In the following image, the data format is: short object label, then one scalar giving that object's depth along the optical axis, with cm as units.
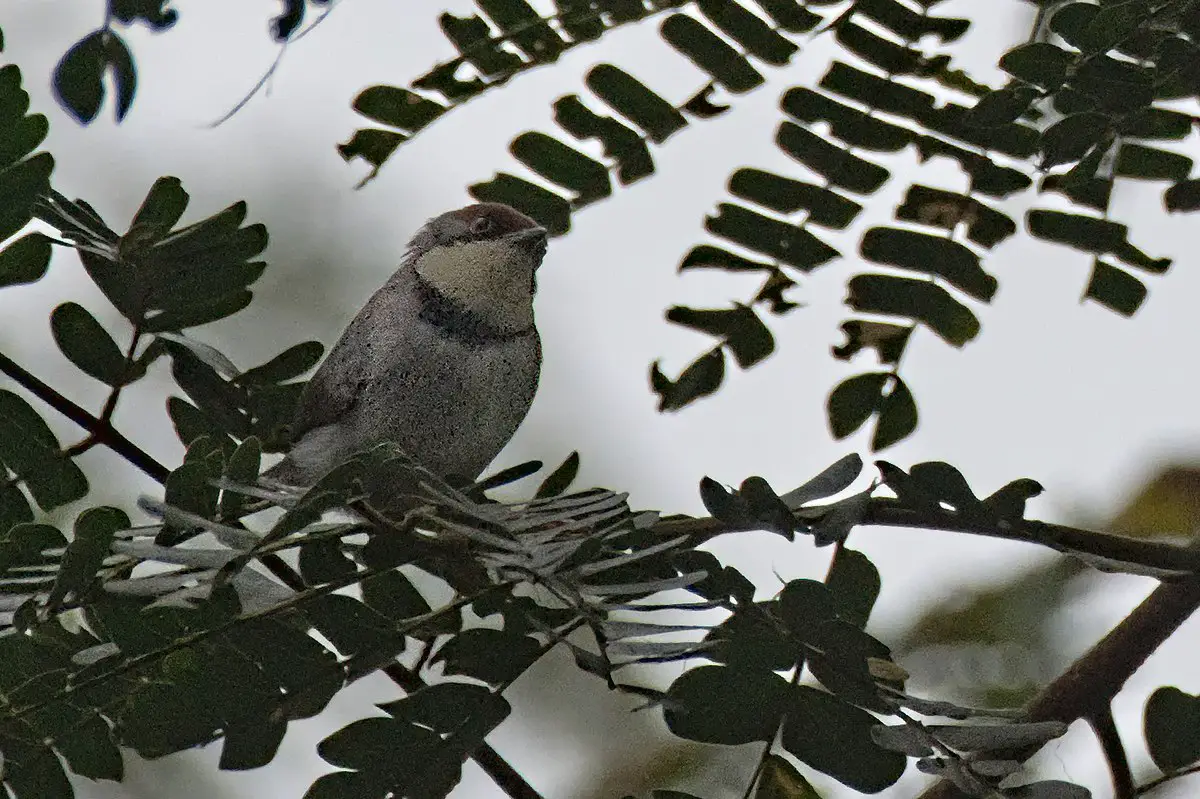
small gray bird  714
